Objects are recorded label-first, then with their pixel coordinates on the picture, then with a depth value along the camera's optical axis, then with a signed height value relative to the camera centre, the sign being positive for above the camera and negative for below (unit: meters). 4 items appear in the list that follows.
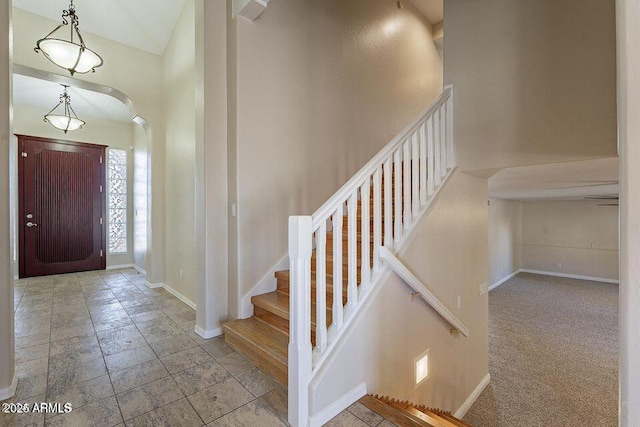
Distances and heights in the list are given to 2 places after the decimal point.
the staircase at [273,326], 2.08 -1.00
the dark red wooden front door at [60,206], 5.12 +0.16
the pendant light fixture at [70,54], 2.63 +1.54
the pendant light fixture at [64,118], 4.30 +1.48
